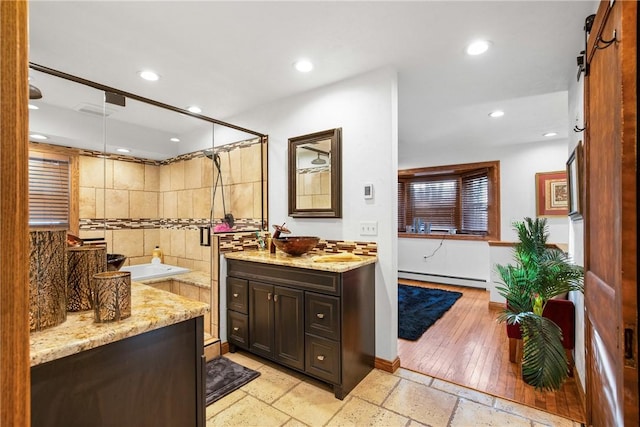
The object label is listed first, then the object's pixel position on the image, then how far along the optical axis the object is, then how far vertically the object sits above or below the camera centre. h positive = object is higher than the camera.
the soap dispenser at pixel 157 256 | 3.44 -0.48
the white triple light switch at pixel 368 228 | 2.44 -0.11
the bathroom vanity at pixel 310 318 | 2.04 -0.79
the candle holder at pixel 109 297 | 0.95 -0.27
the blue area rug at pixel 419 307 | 3.22 -1.24
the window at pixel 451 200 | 4.98 +0.29
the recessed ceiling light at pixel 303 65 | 2.29 +1.19
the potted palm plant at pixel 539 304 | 1.88 -0.67
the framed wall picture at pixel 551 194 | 4.38 +0.33
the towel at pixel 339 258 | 2.25 -0.33
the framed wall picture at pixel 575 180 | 1.98 +0.26
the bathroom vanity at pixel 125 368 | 0.81 -0.49
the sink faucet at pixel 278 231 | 2.63 -0.14
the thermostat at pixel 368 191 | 2.44 +0.20
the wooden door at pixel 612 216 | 0.82 +0.00
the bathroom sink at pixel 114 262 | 1.35 -0.22
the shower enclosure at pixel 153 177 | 2.54 +0.41
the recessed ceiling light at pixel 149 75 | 2.47 +1.20
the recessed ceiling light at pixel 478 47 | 2.03 +1.19
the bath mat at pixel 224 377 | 2.09 -1.25
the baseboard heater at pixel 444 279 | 5.05 -1.15
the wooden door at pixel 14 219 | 0.52 -0.01
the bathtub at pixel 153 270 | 3.15 -0.62
